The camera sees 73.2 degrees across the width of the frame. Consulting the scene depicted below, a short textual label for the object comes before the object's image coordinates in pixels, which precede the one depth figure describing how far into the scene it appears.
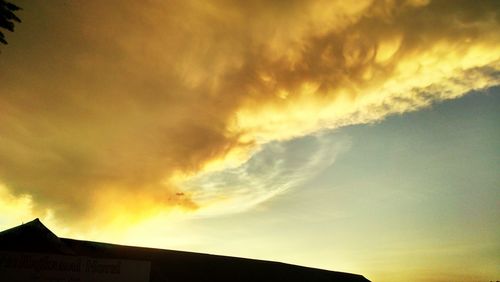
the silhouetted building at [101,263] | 16.09
